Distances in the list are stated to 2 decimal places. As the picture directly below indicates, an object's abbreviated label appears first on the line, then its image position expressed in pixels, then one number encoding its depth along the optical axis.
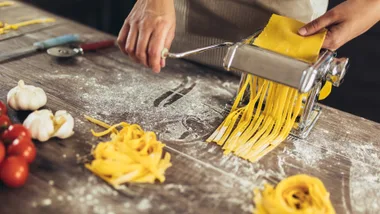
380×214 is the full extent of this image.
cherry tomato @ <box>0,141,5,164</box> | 0.98
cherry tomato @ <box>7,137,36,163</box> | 1.01
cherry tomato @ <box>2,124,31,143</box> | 1.04
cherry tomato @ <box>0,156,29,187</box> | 0.95
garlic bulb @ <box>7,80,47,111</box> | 1.24
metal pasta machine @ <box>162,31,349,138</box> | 1.11
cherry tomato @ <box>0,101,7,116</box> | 1.17
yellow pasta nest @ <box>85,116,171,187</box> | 1.03
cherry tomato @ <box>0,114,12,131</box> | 1.08
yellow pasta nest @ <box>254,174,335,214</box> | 0.99
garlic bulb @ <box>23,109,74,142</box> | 1.12
